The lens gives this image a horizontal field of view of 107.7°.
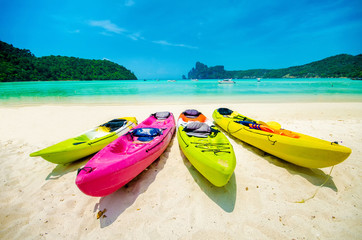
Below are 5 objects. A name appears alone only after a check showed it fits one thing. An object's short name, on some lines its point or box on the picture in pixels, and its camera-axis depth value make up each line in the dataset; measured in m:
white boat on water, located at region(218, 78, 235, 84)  46.55
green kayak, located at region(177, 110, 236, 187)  2.49
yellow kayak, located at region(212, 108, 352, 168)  2.77
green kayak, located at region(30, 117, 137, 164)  3.27
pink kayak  2.25
